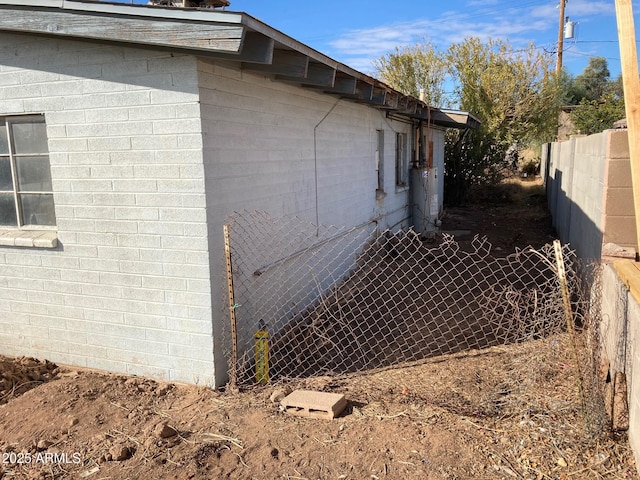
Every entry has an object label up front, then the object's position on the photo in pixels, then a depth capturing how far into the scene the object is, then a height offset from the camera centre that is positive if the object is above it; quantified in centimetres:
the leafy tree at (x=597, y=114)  2039 +176
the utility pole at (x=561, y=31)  2526 +654
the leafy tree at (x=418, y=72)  2120 +382
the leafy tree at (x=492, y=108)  1891 +194
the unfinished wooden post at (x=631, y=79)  336 +52
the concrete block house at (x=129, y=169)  400 -4
